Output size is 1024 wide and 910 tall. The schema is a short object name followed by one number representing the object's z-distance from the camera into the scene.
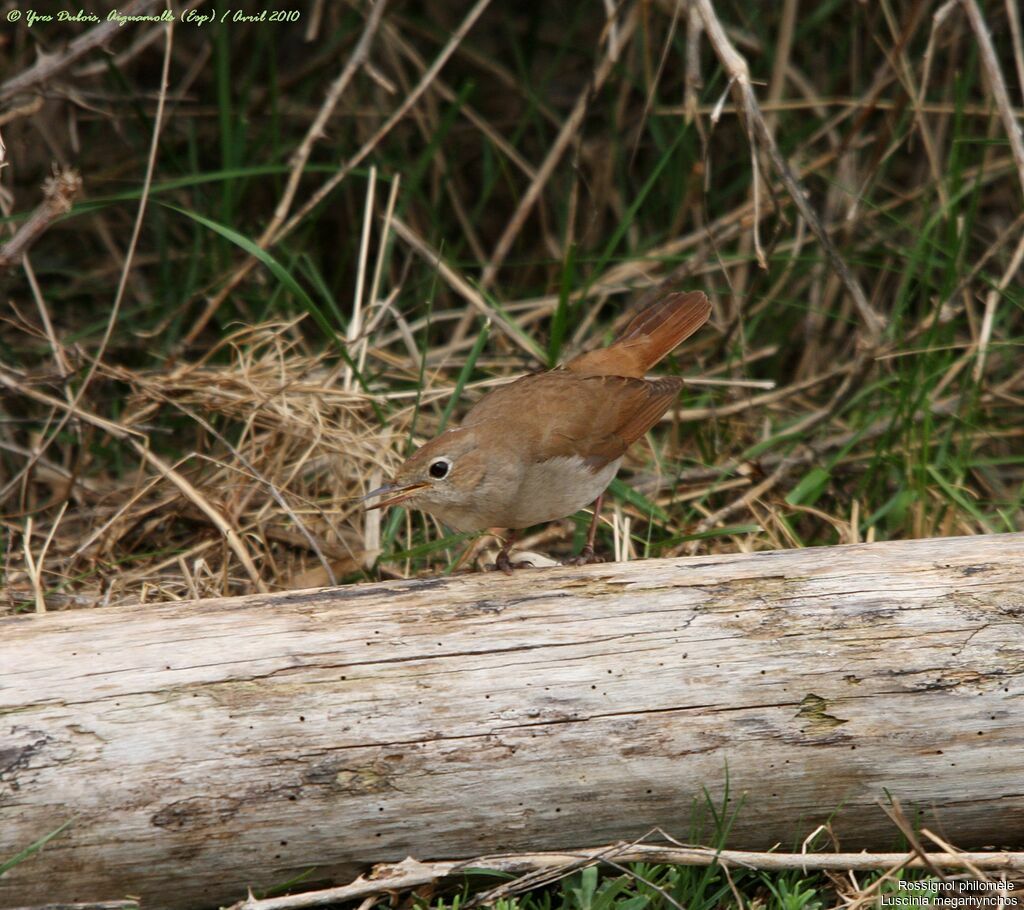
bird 7.48
